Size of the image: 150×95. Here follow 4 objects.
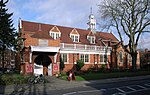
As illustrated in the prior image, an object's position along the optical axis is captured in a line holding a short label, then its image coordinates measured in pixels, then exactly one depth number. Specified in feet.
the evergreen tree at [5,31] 57.99
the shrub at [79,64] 71.11
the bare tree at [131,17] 69.97
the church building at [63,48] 58.24
